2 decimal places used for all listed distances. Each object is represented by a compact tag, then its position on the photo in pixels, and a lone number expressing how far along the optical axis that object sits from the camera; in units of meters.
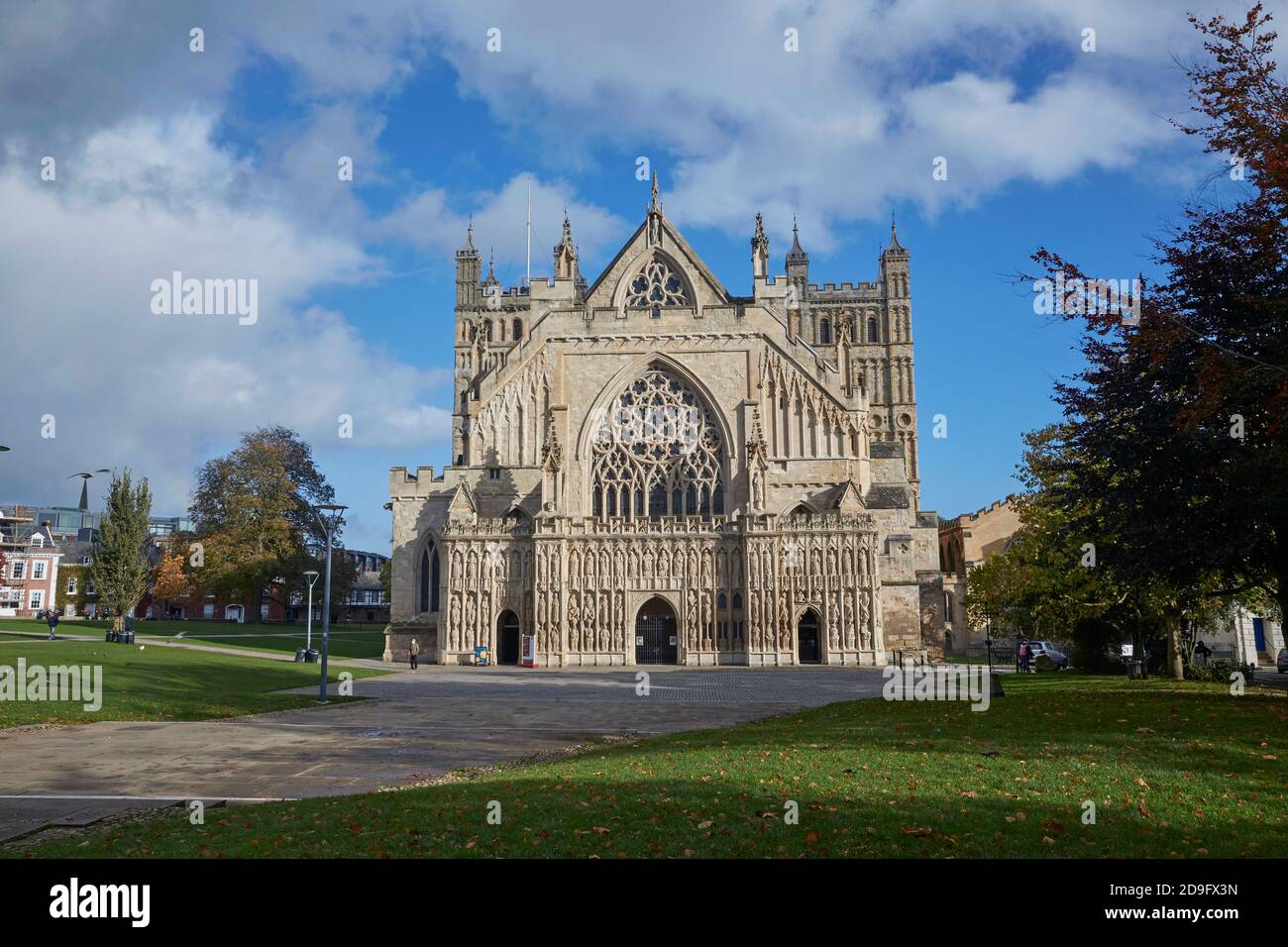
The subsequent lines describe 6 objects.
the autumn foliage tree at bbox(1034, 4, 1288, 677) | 16.08
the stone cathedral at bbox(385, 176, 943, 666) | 47.53
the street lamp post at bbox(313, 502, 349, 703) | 26.69
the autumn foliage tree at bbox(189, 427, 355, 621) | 63.28
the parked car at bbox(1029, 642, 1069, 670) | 43.97
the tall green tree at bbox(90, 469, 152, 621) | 49.06
